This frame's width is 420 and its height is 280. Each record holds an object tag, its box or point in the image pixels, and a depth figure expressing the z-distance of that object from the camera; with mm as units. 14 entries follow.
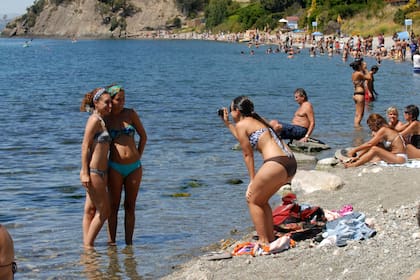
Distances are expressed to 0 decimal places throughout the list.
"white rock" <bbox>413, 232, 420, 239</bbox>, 7213
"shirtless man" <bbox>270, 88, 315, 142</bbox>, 14734
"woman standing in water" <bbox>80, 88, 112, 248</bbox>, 8211
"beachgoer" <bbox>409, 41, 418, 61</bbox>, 46769
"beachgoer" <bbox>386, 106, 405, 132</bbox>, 12664
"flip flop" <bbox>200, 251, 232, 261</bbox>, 7777
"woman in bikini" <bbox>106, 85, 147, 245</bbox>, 8414
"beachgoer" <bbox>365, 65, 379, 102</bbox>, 20128
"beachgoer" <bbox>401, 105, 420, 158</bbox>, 13016
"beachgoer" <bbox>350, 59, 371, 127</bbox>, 19094
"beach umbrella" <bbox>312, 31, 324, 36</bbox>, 81688
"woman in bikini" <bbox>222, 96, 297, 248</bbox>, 7605
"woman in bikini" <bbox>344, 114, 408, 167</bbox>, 12320
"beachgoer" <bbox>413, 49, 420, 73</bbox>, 36750
